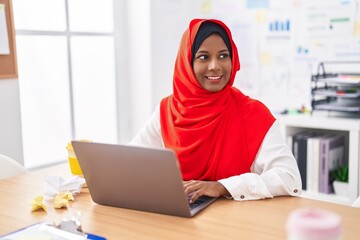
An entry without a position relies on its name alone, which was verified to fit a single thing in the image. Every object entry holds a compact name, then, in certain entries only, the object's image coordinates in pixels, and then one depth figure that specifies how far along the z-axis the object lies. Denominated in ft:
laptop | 3.80
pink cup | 1.57
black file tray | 8.93
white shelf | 8.73
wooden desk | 3.71
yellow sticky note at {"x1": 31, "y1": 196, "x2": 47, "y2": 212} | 4.37
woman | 5.20
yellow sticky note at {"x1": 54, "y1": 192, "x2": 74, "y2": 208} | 4.44
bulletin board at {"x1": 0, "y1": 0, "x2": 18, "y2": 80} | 7.77
